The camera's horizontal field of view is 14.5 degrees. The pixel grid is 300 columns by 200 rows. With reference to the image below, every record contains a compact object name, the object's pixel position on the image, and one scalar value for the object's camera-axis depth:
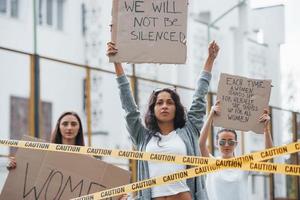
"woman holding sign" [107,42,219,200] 7.09
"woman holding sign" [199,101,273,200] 8.83
